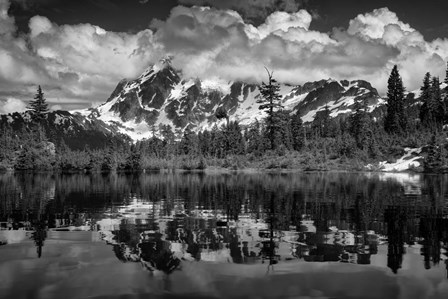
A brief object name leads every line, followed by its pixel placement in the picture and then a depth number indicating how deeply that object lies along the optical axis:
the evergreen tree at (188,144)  169.70
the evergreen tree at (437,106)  107.50
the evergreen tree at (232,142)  148.12
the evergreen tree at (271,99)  75.19
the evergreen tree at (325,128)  184.25
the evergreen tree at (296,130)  138.91
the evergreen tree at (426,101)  109.47
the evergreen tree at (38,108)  109.00
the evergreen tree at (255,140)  142.62
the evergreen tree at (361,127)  88.34
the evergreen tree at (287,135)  141.25
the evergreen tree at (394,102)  104.14
